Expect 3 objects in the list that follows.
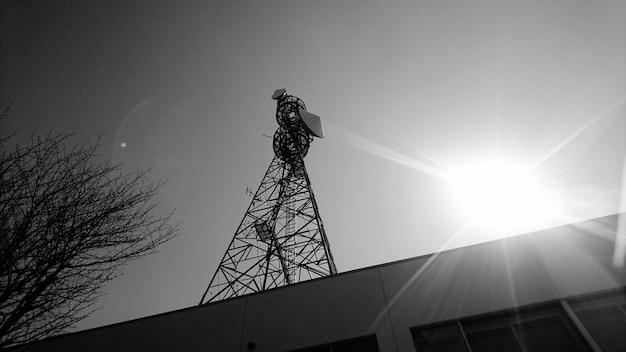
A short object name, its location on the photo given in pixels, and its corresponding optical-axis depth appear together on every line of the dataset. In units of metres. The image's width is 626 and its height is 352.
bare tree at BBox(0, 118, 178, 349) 5.20
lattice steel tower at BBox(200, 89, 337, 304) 10.79
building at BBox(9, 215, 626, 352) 5.64
